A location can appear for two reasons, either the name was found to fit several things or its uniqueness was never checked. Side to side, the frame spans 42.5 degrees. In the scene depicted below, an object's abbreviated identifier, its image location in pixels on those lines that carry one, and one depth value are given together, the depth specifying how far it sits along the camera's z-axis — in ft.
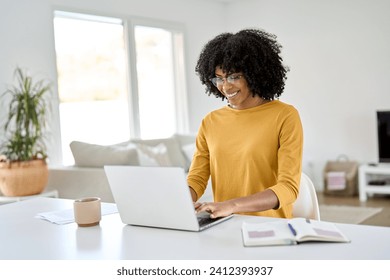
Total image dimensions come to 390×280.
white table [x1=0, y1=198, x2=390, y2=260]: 4.08
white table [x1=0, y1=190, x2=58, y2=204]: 12.93
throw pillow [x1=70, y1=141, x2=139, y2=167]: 14.56
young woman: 6.03
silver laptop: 4.66
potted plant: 12.98
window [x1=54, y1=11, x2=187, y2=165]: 16.46
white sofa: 13.86
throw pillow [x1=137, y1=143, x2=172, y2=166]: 15.17
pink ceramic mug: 5.38
